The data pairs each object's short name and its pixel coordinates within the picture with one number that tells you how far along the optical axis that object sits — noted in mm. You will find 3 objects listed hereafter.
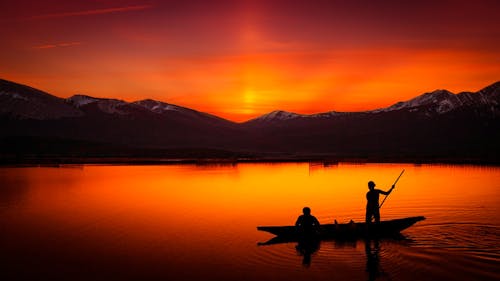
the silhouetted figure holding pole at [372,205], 24297
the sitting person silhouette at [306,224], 22391
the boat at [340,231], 22844
